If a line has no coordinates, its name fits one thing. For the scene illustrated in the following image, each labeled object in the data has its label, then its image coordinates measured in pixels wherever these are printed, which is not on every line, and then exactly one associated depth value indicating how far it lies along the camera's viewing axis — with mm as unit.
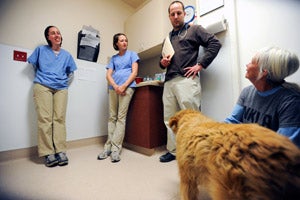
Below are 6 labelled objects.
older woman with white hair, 481
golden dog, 305
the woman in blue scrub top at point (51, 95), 1167
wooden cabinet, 1363
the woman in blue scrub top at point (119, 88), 1357
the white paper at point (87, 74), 1599
